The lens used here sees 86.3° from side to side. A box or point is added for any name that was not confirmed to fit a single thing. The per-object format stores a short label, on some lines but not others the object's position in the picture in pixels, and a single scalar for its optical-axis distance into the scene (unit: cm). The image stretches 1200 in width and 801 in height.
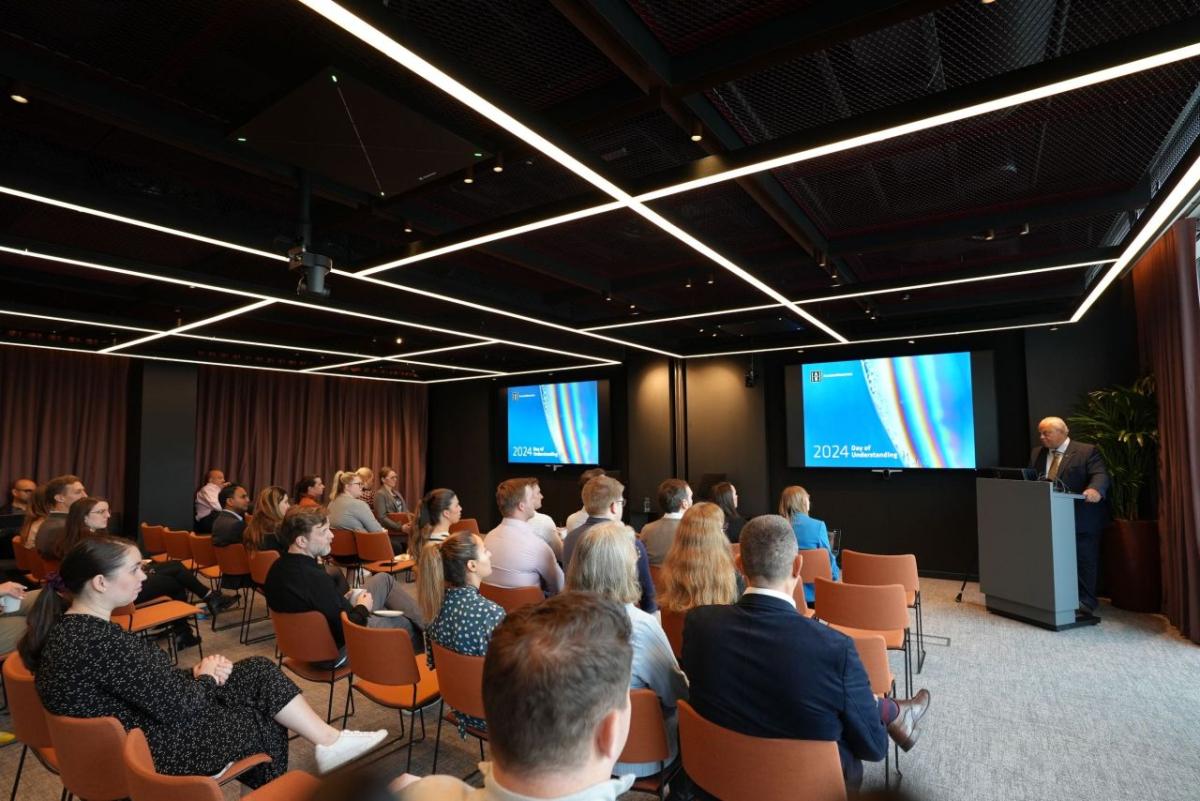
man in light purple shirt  371
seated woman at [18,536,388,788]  214
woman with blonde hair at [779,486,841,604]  471
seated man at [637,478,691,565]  431
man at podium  558
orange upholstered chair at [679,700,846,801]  170
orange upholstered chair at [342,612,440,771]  277
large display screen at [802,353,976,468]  743
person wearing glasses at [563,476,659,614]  392
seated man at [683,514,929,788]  190
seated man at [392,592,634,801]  101
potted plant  573
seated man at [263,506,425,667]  341
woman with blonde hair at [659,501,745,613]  298
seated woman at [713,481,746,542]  532
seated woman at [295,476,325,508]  634
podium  523
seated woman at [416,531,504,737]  263
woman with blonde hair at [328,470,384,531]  629
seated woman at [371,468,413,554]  788
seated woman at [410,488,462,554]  399
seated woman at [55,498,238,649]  423
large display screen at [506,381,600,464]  1061
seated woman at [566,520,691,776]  234
